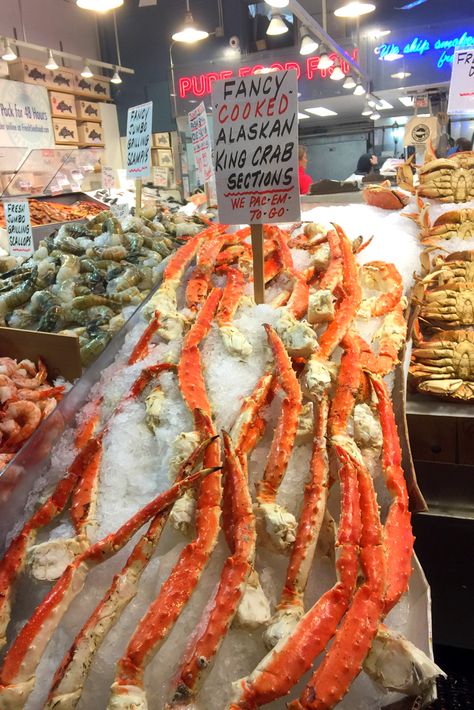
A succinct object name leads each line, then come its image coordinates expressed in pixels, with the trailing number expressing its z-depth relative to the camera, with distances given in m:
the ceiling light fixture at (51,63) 9.38
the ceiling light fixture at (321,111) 12.18
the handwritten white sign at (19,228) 3.41
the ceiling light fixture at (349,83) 9.98
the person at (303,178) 6.90
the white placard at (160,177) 7.53
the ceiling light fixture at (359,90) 10.45
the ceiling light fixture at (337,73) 9.52
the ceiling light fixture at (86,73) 10.34
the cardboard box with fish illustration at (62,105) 10.99
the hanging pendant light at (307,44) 8.01
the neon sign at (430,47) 10.80
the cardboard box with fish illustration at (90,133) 11.93
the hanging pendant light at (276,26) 8.00
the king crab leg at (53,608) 1.02
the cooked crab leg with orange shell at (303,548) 1.07
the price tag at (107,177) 6.74
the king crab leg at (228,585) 0.98
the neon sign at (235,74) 10.97
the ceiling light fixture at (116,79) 11.08
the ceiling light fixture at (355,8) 6.89
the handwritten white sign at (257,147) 1.92
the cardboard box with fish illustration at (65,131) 11.20
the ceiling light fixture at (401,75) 11.24
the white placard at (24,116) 9.96
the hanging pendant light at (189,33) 8.38
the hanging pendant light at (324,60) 8.85
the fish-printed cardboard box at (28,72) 10.20
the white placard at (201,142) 3.62
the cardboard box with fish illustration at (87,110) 11.81
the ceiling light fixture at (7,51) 8.55
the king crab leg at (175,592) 0.99
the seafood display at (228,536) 1.01
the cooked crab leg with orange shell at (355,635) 0.92
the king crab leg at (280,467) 1.23
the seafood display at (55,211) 5.43
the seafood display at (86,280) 2.44
